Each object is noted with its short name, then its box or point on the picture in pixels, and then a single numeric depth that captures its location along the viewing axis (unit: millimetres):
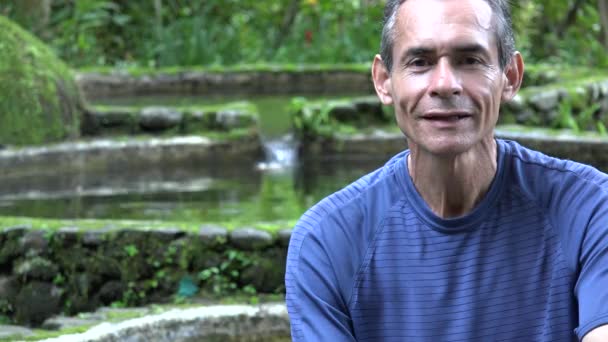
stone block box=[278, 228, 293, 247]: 5641
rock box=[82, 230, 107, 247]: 5703
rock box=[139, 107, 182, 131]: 9812
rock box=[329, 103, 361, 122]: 10078
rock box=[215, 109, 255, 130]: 9828
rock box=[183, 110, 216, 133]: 9836
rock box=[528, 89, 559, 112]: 10148
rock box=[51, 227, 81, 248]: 5723
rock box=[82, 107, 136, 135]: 9672
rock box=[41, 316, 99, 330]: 5064
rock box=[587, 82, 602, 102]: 10862
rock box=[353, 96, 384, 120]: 10273
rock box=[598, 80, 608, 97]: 10969
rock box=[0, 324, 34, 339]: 4984
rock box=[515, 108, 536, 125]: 10078
